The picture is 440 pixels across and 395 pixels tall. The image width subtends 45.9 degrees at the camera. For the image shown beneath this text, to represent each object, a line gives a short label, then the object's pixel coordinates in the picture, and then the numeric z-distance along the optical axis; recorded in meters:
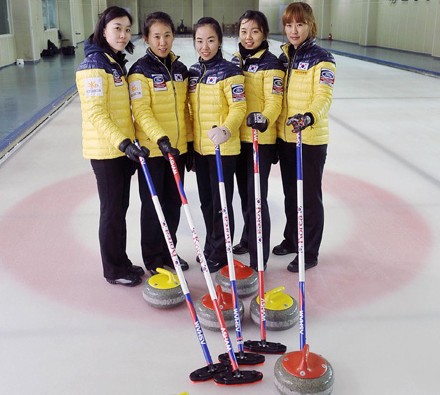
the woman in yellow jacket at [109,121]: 2.57
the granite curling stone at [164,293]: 2.77
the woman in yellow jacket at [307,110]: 2.79
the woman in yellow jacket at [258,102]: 2.79
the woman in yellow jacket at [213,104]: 2.76
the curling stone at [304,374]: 2.05
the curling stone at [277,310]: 2.56
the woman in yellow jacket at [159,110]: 2.69
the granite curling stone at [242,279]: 2.89
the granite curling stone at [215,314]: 2.56
